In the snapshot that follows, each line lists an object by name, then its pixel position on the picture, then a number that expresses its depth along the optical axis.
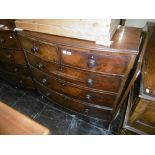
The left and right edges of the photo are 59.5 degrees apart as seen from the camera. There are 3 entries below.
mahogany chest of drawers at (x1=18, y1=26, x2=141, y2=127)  1.01
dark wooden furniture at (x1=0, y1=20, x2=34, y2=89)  1.47
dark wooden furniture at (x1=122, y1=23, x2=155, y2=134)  0.97
